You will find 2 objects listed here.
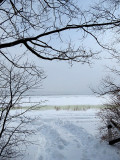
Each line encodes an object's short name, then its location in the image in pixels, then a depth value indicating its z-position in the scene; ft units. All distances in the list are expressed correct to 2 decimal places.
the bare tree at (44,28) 8.15
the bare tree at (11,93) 11.02
